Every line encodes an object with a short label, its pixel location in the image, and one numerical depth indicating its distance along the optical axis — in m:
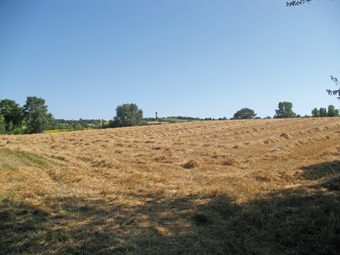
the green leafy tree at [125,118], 64.62
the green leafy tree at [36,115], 51.47
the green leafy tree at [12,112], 51.41
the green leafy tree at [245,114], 74.88
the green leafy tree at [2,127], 40.12
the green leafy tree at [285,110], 78.54
